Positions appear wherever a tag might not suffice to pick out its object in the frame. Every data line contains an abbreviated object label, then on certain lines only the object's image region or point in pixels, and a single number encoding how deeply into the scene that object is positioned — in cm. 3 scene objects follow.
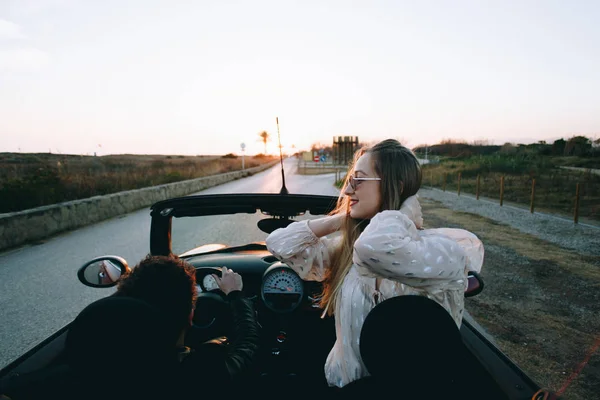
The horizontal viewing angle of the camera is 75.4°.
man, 117
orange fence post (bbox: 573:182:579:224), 1123
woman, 138
